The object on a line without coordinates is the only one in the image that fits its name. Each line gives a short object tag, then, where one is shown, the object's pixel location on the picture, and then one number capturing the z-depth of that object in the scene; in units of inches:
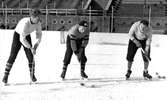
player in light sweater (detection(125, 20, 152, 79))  411.2
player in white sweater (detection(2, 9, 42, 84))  365.5
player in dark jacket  405.8
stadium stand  1831.4
